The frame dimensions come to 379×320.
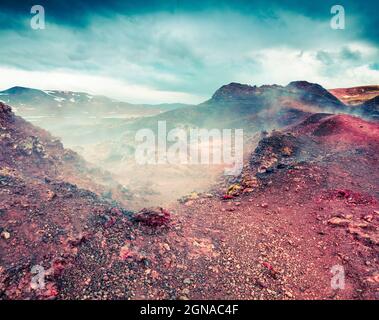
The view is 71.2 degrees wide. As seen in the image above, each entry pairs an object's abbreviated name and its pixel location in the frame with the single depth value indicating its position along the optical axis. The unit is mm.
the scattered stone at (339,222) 10488
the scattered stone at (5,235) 8698
